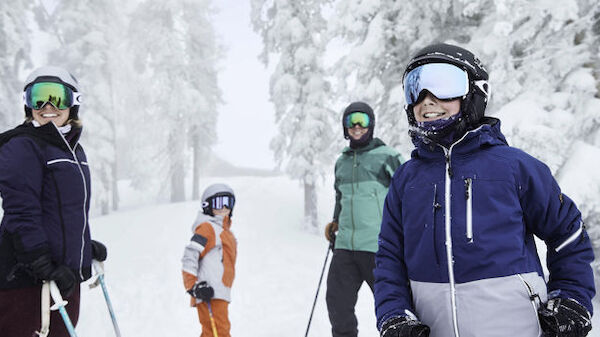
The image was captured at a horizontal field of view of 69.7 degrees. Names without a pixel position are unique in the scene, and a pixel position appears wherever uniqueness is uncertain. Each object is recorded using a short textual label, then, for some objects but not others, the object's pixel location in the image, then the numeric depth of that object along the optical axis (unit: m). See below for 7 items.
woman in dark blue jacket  2.90
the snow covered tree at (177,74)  22.77
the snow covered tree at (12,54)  18.42
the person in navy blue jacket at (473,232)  1.85
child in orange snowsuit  4.60
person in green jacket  4.55
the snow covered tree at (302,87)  16.22
